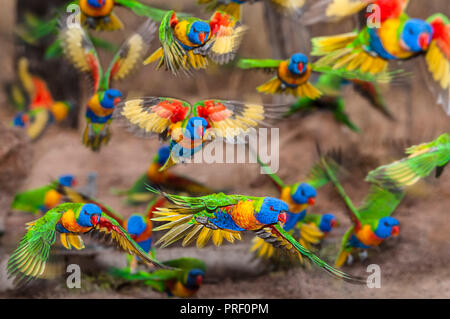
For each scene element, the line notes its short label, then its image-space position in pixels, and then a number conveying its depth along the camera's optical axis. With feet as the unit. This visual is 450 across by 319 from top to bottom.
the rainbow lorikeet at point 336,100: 10.29
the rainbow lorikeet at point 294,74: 8.76
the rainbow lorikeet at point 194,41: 7.95
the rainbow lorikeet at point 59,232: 8.05
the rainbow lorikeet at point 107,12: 8.77
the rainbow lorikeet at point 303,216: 8.94
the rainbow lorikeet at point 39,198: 9.96
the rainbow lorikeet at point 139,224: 8.90
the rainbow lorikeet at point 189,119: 8.15
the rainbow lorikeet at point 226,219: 7.70
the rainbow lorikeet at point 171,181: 9.83
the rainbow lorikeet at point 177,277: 9.27
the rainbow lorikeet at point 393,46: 8.54
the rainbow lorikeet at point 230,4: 9.04
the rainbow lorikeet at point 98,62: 8.88
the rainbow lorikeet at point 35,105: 12.88
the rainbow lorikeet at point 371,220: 9.07
